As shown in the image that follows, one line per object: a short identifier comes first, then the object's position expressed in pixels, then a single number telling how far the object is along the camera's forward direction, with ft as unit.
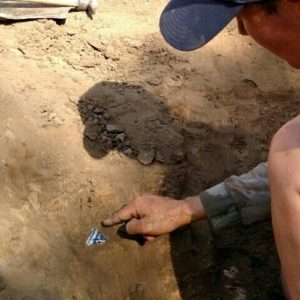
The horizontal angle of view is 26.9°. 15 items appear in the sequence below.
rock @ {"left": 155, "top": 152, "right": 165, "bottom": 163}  7.53
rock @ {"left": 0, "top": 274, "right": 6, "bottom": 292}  6.33
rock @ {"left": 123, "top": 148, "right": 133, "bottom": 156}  7.49
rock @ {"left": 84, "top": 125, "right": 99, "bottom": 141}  7.50
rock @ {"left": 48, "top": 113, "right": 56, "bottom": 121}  7.50
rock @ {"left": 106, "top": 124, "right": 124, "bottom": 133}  7.59
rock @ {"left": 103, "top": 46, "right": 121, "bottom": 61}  8.41
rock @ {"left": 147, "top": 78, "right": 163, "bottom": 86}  8.23
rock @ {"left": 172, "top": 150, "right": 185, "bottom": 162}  7.60
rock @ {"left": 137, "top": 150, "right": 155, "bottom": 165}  7.47
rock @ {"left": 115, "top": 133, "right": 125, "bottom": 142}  7.54
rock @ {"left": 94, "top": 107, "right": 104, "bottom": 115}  7.74
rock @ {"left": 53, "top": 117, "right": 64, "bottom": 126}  7.49
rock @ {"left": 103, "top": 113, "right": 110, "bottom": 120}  7.72
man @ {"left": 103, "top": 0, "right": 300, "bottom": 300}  4.98
